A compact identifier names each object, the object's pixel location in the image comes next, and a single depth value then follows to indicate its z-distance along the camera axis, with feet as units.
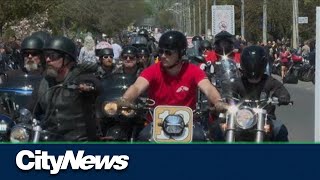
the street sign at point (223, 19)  99.40
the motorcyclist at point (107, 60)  41.27
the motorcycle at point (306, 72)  103.76
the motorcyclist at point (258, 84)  22.56
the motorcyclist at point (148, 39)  66.80
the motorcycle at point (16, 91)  34.06
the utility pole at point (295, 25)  130.21
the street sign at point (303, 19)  123.19
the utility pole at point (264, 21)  157.95
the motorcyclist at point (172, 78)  24.45
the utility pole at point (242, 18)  175.94
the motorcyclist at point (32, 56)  32.81
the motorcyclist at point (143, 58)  41.77
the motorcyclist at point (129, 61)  36.44
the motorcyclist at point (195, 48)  69.84
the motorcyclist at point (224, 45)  41.60
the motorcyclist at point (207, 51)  57.85
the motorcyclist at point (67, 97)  21.18
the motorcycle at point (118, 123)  28.78
